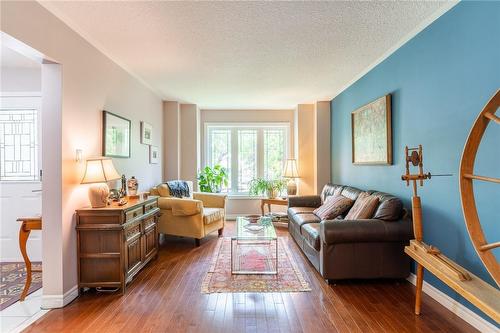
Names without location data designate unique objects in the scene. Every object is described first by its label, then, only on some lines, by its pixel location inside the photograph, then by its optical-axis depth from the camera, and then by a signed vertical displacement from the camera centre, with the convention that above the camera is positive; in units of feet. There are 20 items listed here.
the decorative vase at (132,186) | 11.75 -0.75
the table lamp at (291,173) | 19.20 -0.35
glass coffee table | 10.59 -3.93
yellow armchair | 13.71 -2.48
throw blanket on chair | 15.40 -1.17
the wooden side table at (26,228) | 8.40 -1.81
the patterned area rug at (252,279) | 9.20 -3.94
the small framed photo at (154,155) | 15.81 +0.78
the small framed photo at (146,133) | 14.55 +1.87
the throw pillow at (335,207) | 12.10 -1.74
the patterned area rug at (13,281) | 8.60 -3.93
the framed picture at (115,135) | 10.42 +1.32
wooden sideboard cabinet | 8.74 -2.47
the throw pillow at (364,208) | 10.03 -1.50
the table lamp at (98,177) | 8.79 -0.30
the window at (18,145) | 11.53 +0.96
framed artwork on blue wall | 10.95 +1.53
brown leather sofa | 9.20 -2.57
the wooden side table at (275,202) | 18.18 -2.20
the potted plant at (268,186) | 19.08 -1.30
